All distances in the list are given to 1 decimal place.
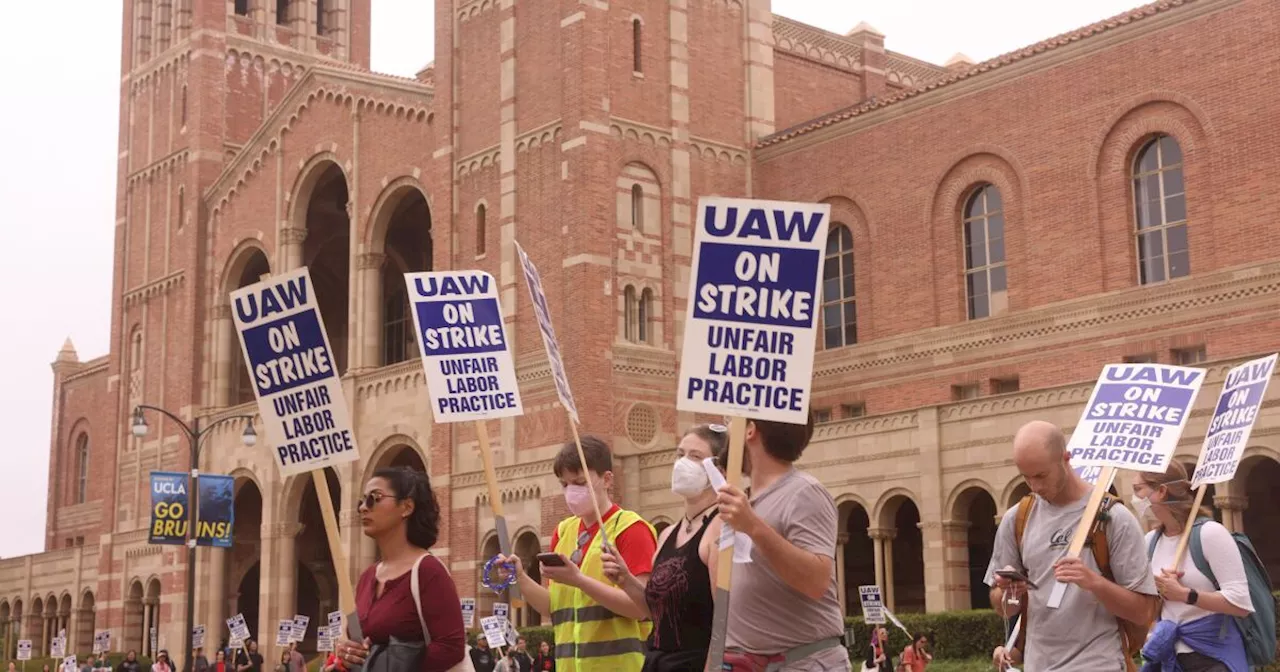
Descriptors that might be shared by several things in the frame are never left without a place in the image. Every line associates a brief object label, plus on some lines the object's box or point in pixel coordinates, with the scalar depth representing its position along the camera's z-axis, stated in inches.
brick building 1119.6
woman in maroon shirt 259.9
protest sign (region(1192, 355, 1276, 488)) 375.6
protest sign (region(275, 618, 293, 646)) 1259.5
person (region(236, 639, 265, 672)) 1148.5
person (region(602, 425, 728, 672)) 267.7
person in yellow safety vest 316.5
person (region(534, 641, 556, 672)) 1167.5
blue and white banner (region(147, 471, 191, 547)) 1240.2
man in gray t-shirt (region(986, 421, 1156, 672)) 253.0
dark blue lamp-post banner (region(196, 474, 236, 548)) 1268.5
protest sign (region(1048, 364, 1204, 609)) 350.3
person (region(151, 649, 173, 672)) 1372.2
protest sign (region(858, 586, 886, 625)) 934.4
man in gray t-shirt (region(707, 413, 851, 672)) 231.6
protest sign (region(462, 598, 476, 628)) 1224.8
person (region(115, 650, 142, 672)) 1362.7
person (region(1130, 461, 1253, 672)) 307.1
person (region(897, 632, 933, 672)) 905.5
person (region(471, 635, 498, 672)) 1014.4
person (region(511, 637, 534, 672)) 1126.1
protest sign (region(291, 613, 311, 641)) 1259.2
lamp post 1171.9
